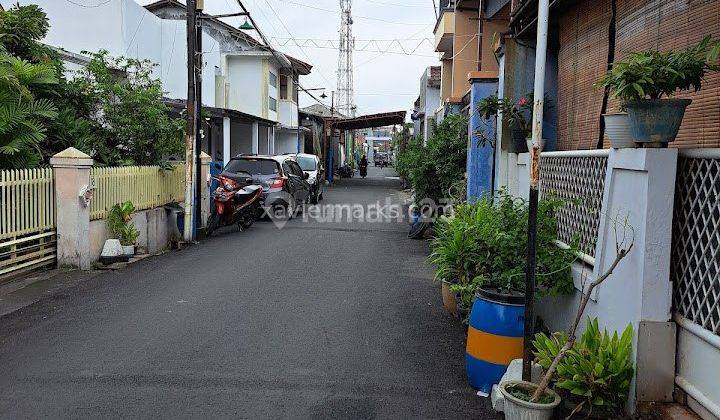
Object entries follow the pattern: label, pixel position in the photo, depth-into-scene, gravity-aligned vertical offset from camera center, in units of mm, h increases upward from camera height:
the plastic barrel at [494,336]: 4789 -1317
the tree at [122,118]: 11273 +787
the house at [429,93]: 30611 +3730
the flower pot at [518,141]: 8953 +393
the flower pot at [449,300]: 7000 -1529
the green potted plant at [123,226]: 10086 -1080
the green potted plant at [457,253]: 5730 -825
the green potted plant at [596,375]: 3932 -1329
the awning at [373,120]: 35469 +2642
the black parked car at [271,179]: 16938 -447
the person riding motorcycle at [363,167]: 44953 -205
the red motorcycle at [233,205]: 14312 -1000
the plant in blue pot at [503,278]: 4801 -951
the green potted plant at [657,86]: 3988 +553
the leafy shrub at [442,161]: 13086 +105
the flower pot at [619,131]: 4395 +282
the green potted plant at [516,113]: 8961 +803
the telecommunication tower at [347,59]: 49062 +9184
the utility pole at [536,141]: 3969 +171
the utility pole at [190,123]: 12586 +785
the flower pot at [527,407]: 3902 -1526
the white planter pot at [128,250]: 9974 -1459
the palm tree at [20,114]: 8633 +647
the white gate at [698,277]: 3555 -642
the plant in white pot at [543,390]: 3906 -1487
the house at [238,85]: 21938 +3606
